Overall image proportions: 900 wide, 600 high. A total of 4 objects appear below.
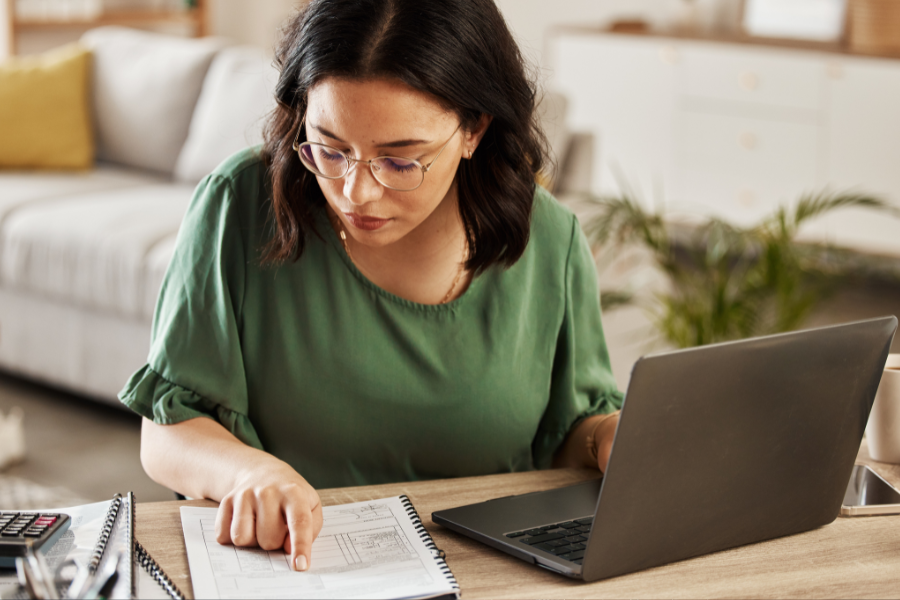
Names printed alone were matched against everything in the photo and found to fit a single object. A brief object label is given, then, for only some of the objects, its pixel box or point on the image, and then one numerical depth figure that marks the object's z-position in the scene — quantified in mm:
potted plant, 2223
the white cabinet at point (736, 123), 4156
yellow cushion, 3305
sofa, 2662
